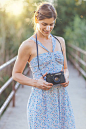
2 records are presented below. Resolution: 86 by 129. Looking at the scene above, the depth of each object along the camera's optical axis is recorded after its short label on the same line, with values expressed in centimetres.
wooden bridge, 331
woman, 158
